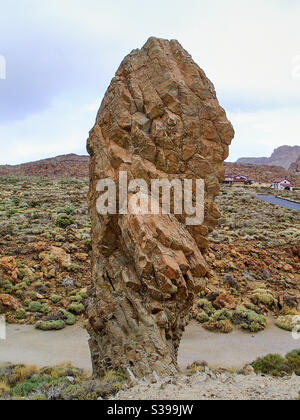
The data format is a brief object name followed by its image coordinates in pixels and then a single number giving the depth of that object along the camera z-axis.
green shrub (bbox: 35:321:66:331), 15.51
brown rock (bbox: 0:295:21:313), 16.73
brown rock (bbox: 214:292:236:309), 18.14
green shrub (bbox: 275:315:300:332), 16.45
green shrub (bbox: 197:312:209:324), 16.94
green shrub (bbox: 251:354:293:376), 11.40
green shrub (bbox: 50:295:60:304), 17.72
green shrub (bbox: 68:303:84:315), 17.06
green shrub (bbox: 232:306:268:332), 16.27
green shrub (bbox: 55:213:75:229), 26.75
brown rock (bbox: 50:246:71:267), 20.70
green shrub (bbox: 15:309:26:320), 16.34
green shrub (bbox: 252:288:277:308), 18.64
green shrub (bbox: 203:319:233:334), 16.02
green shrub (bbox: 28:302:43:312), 16.88
